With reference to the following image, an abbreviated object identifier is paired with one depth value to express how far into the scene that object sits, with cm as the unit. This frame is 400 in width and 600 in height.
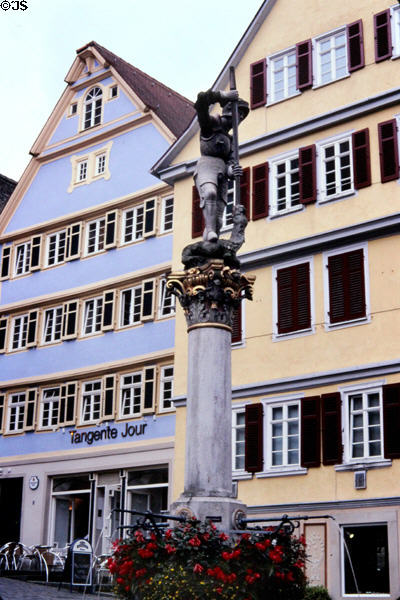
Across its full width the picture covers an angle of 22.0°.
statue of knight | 1525
